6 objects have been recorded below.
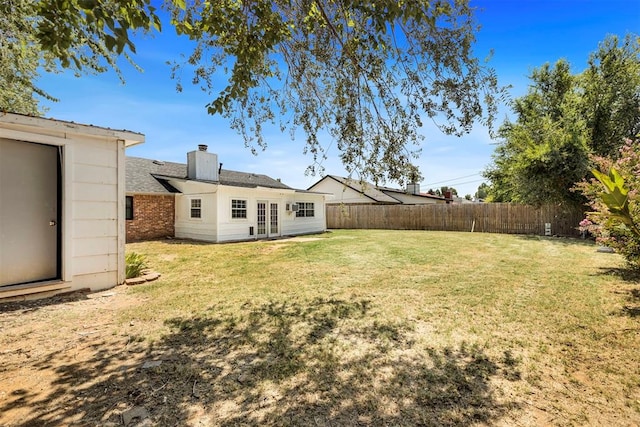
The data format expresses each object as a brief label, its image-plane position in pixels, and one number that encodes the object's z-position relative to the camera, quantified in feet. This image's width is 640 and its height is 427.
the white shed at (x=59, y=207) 15.21
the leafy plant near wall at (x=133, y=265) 19.26
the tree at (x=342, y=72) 13.01
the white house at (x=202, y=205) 43.78
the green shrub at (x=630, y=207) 14.37
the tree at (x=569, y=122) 46.08
